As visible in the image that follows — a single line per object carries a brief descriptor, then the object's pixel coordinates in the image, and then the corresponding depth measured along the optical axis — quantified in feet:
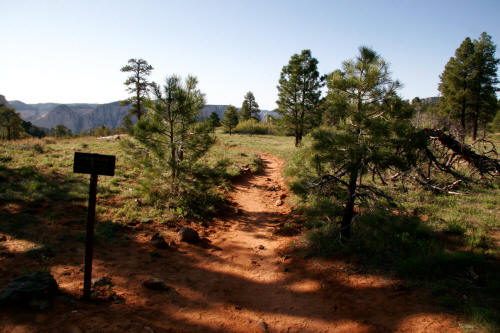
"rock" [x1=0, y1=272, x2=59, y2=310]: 11.28
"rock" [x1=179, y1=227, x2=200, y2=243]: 23.09
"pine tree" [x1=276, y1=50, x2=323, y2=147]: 84.23
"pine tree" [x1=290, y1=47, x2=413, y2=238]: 17.16
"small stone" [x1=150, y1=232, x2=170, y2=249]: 21.20
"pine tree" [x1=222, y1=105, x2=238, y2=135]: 165.78
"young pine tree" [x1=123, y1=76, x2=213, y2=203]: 28.53
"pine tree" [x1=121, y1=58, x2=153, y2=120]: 106.11
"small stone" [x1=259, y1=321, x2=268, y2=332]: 13.10
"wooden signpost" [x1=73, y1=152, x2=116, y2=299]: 13.01
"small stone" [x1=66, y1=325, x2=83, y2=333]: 10.47
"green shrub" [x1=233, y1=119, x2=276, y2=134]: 195.31
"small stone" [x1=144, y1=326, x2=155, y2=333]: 11.48
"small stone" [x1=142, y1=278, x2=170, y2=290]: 15.23
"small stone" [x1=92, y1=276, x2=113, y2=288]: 14.57
